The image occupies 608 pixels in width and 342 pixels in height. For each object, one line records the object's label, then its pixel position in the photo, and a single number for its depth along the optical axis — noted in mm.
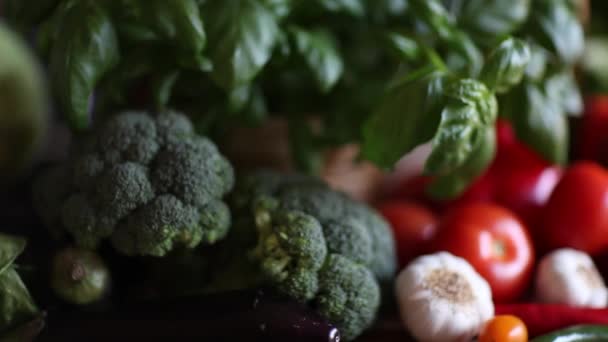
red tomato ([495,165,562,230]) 1060
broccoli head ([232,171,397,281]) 791
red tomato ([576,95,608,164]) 1117
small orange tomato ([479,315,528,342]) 725
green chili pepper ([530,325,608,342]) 738
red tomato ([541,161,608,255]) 894
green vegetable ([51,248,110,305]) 745
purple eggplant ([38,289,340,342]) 686
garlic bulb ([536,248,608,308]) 834
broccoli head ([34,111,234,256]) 736
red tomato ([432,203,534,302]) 856
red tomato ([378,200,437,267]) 966
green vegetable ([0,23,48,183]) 1025
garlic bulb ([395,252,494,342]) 757
